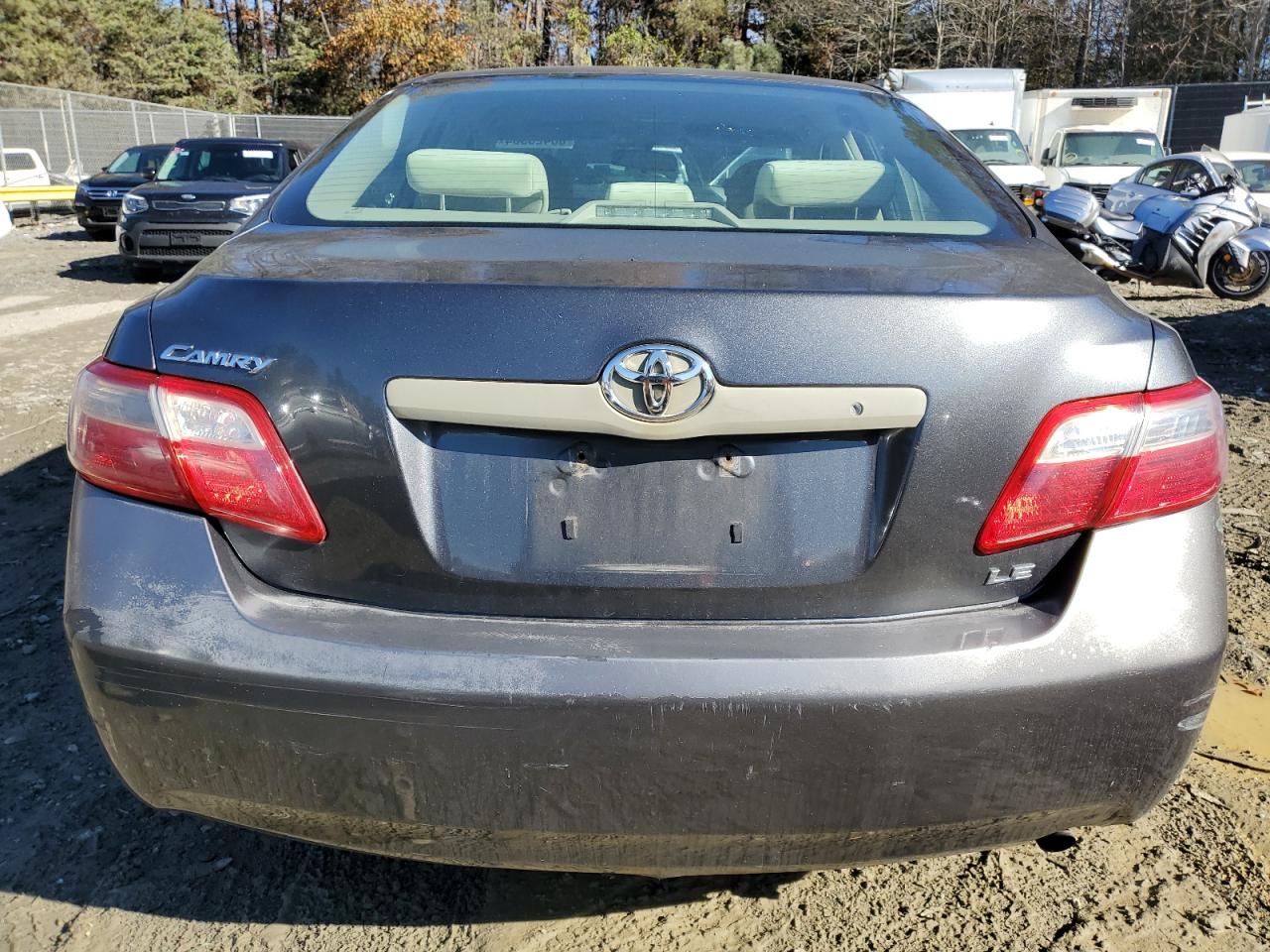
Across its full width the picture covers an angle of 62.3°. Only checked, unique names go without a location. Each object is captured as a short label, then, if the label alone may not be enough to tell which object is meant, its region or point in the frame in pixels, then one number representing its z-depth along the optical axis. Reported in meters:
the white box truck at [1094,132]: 17.91
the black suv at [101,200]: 16.08
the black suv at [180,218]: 11.41
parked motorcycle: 9.94
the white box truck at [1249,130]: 20.30
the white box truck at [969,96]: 19.48
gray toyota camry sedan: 1.49
